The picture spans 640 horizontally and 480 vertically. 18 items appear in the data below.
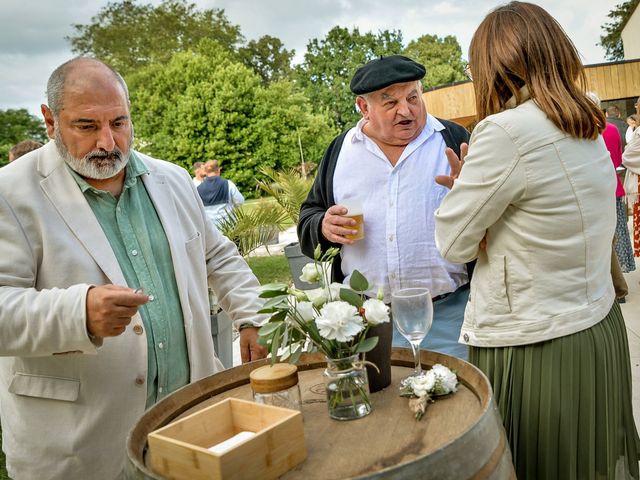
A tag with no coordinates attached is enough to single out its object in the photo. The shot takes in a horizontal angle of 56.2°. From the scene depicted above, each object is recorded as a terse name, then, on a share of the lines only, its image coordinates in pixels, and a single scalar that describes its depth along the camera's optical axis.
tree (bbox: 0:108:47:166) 41.88
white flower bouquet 1.33
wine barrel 1.10
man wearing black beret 2.40
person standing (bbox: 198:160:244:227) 8.83
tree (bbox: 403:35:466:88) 51.75
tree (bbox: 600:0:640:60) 33.12
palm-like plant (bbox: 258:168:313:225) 7.12
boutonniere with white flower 1.40
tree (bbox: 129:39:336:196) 30.19
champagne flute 1.48
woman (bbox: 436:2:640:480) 1.70
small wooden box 1.08
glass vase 1.38
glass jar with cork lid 1.39
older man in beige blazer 1.61
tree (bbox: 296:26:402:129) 40.91
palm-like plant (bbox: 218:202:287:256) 5.34
